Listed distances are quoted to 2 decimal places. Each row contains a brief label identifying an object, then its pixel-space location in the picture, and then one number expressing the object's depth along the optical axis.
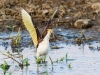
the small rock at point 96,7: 16.25
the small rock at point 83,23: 15.33
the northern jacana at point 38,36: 11.69
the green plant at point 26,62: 12.16
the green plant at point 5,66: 11.85
